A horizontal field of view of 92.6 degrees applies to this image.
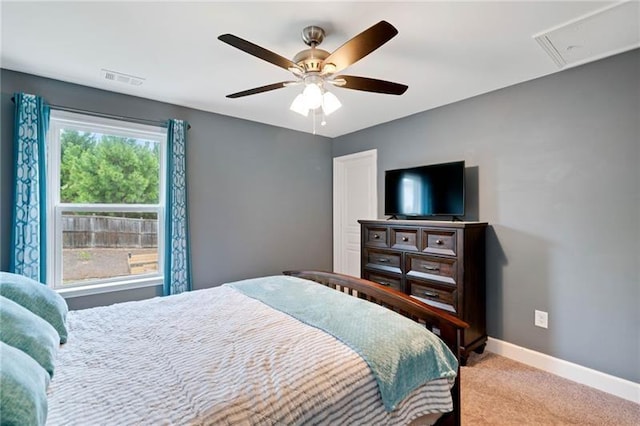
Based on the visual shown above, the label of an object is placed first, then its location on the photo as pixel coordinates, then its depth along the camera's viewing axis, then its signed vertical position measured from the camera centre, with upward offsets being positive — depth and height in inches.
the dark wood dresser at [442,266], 103.0 -20.0
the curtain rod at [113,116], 103.3 +35.8
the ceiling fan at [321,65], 59.7 +33.2
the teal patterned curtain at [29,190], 94.3 +7.2
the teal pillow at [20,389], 28.9 -18.6
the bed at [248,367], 38.3 -23.7
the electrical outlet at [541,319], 99.9 -35.7
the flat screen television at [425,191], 115.5 +8.5
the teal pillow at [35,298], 53.1 -15.6
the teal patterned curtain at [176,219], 121.3 -2.5
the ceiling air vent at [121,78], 98.4 +45.0
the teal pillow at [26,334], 42.4 -17.6
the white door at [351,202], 163.2 +5.3
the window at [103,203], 106.0 +3.5
